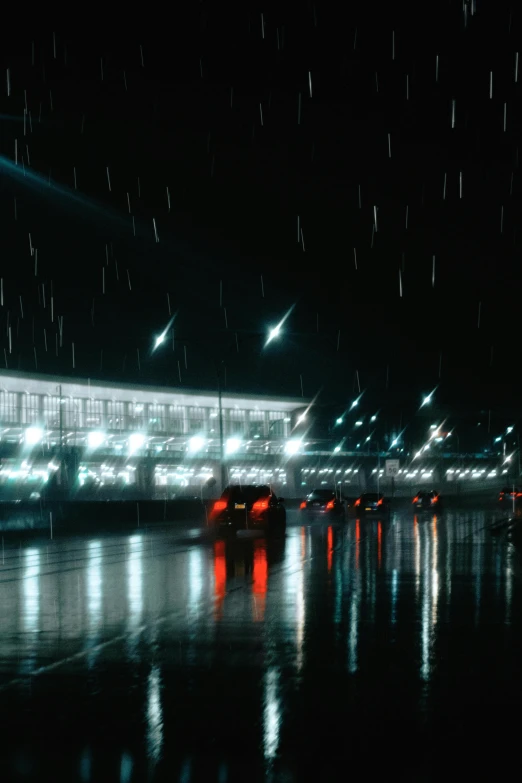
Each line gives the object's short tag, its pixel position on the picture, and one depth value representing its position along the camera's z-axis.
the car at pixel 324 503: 50.28
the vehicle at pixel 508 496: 74.19
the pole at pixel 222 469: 47.46
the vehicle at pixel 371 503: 55.05
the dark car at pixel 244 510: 31.27
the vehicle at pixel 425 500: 60.69
